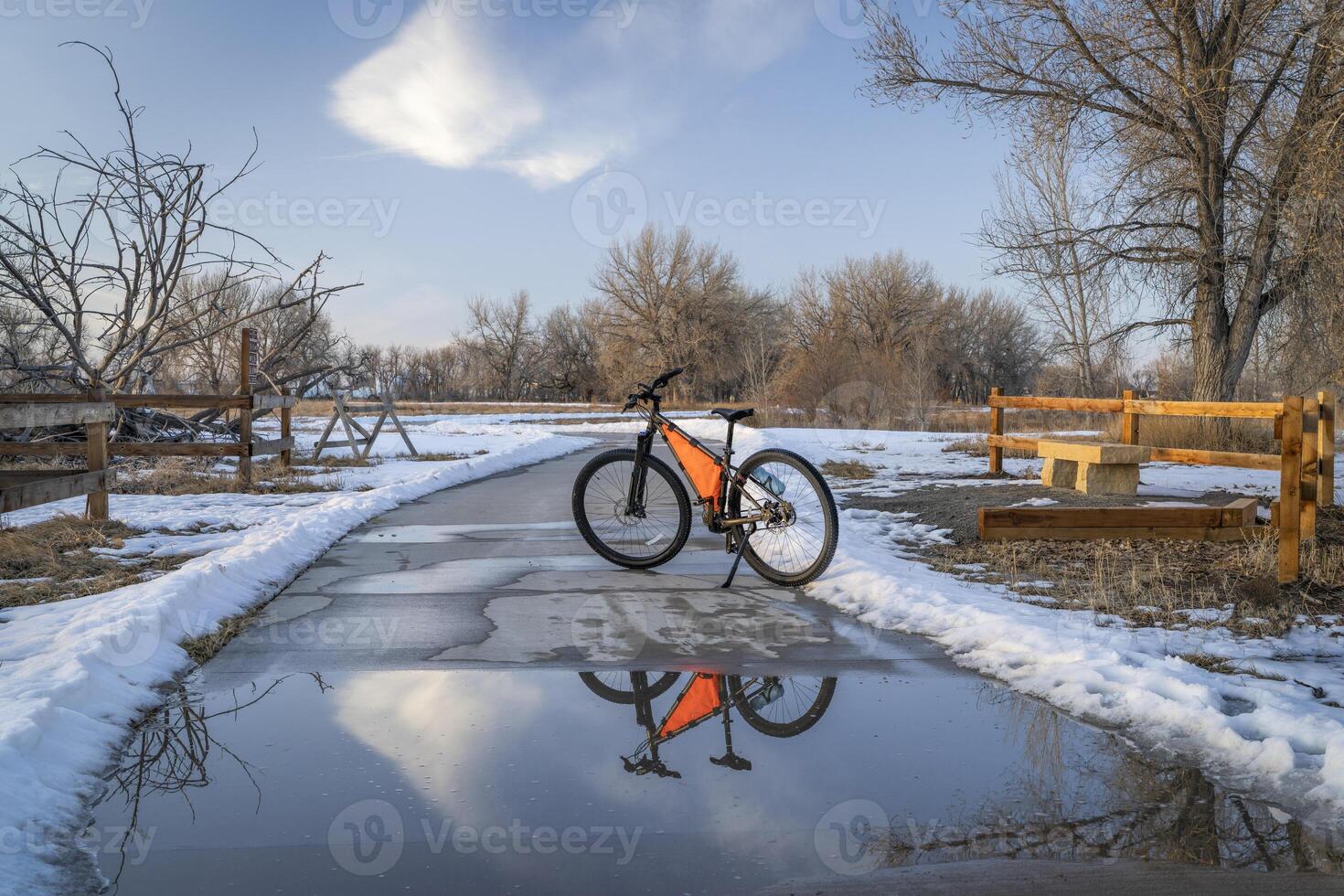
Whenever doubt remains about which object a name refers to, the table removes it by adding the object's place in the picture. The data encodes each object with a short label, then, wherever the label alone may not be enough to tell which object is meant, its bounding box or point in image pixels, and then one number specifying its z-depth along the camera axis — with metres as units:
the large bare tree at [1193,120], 15.77
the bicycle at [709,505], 6.89
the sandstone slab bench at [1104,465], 10.46
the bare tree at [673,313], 65.69
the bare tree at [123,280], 11.36
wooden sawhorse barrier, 18.73
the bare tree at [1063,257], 18.41
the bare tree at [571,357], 86.81
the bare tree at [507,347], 92.12
